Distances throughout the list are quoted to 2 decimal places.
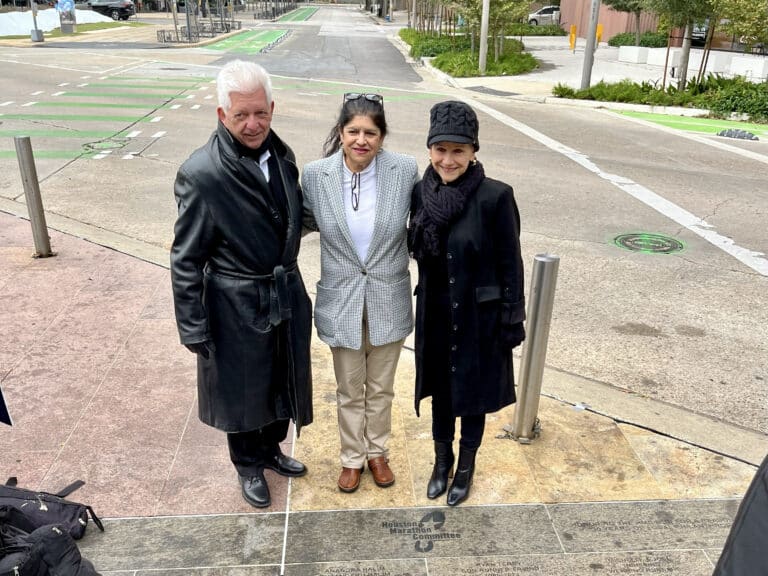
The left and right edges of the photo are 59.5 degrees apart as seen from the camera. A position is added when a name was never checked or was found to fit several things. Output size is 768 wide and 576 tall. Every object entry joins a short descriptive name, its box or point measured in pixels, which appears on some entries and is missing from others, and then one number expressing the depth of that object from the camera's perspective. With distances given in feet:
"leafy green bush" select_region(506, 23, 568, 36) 140.52
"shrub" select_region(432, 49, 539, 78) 76.79
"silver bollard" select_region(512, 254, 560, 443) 11.53
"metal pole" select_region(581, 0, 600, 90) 60.80
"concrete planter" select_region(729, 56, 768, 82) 66.03
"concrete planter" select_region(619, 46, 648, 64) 89.82
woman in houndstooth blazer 9.55
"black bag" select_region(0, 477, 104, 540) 9.18
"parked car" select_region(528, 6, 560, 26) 164.86
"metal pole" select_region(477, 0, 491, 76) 73.67
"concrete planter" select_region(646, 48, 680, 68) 83.23
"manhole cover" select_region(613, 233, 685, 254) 23.29
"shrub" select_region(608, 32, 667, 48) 104.41
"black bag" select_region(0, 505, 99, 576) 7.12
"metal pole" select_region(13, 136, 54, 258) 20.08
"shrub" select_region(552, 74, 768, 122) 53.47
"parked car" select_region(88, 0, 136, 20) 173.47
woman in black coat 9.27
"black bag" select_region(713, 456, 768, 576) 4.14
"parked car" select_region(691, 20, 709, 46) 103.46
